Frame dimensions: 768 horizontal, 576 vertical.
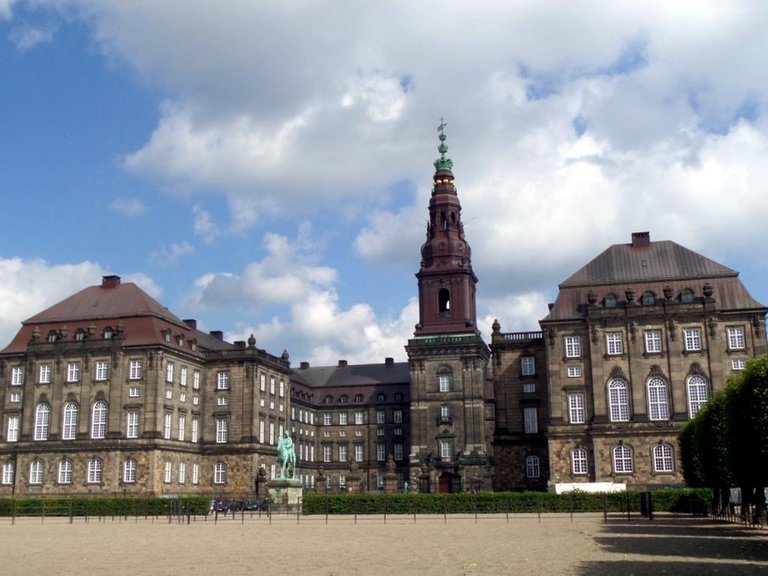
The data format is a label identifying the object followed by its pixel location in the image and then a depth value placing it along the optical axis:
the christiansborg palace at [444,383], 74.50
